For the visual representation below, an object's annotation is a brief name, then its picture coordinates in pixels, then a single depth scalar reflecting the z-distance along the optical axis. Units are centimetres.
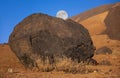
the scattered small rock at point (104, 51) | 2299
